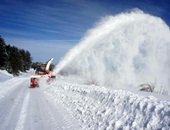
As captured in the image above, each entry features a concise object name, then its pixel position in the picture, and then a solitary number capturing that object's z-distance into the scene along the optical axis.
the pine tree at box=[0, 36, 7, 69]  37.07
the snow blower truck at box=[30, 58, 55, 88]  16.69
